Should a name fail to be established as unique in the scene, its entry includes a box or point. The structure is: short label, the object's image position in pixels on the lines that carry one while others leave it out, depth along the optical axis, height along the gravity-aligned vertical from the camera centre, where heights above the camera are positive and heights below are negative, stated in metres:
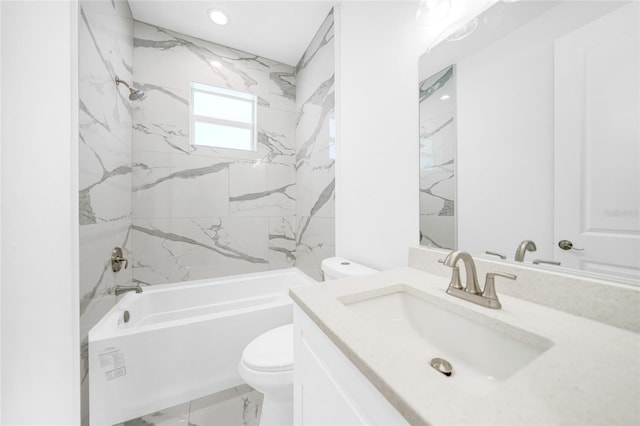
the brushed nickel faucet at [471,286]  0.65 -0.23
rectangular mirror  0.55 +0.23
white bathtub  1.18 -0.83
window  2.14 +0.93
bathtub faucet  1.54 -0.53
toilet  1.05 -0.74
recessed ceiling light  1.79 +1.58
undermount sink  0.55 -0.35
